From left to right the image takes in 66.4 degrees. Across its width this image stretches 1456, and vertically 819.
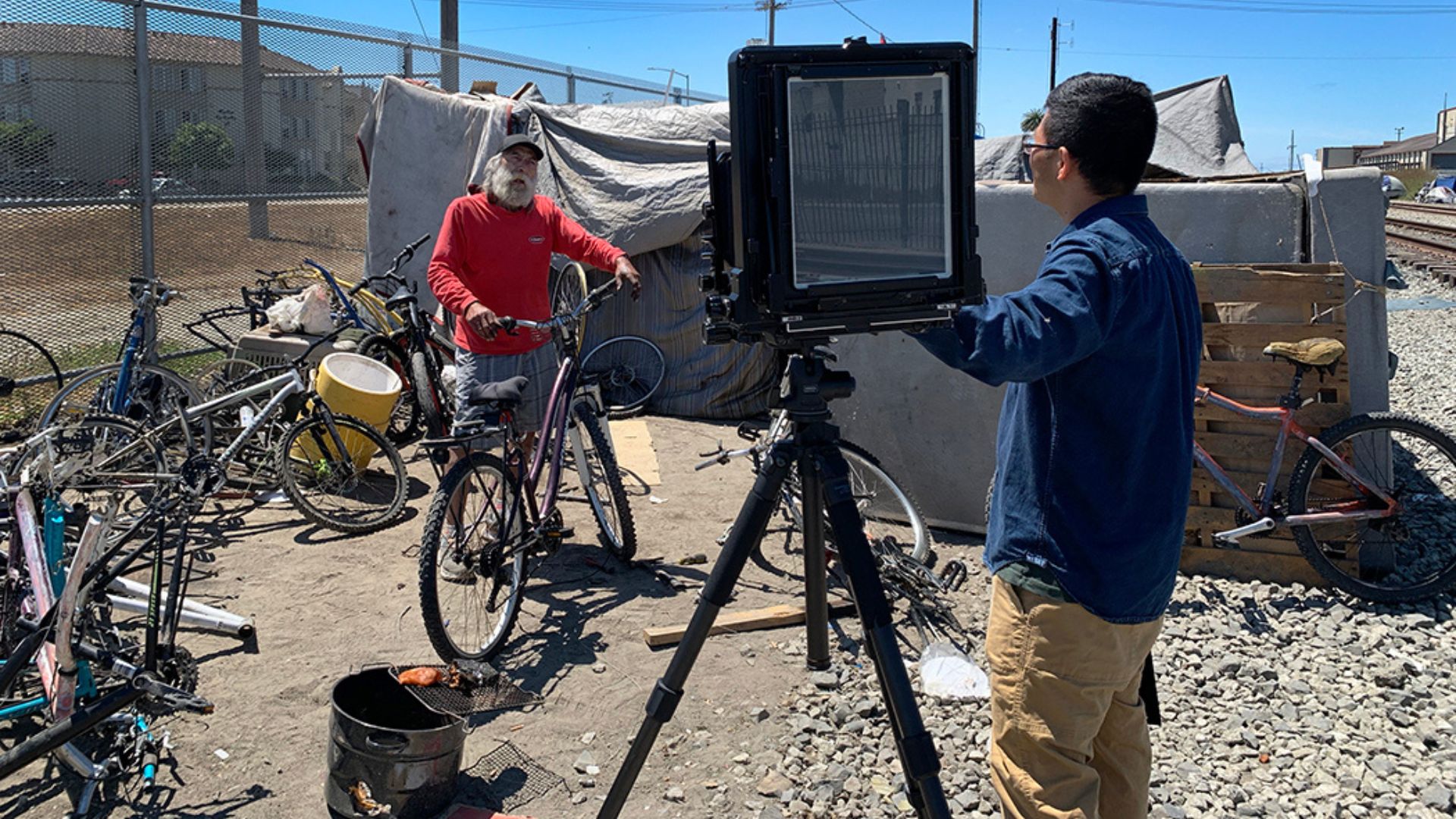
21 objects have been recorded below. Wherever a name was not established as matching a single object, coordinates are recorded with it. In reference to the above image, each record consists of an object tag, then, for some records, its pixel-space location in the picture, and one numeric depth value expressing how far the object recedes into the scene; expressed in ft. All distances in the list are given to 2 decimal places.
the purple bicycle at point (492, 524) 14.26
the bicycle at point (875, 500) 18.95
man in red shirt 17.17
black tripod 7.64
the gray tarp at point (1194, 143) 28.14
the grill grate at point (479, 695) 12.78
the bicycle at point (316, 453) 19.85
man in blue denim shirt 7.01
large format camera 6.76
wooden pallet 18.33
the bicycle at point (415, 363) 24.35
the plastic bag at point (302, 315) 24.82
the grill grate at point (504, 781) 11.60
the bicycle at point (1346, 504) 17.46
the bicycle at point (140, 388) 21.84
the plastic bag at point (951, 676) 14.15
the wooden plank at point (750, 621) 15.57
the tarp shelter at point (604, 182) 30.27
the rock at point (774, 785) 11.87
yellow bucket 22.72
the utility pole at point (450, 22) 55.87
